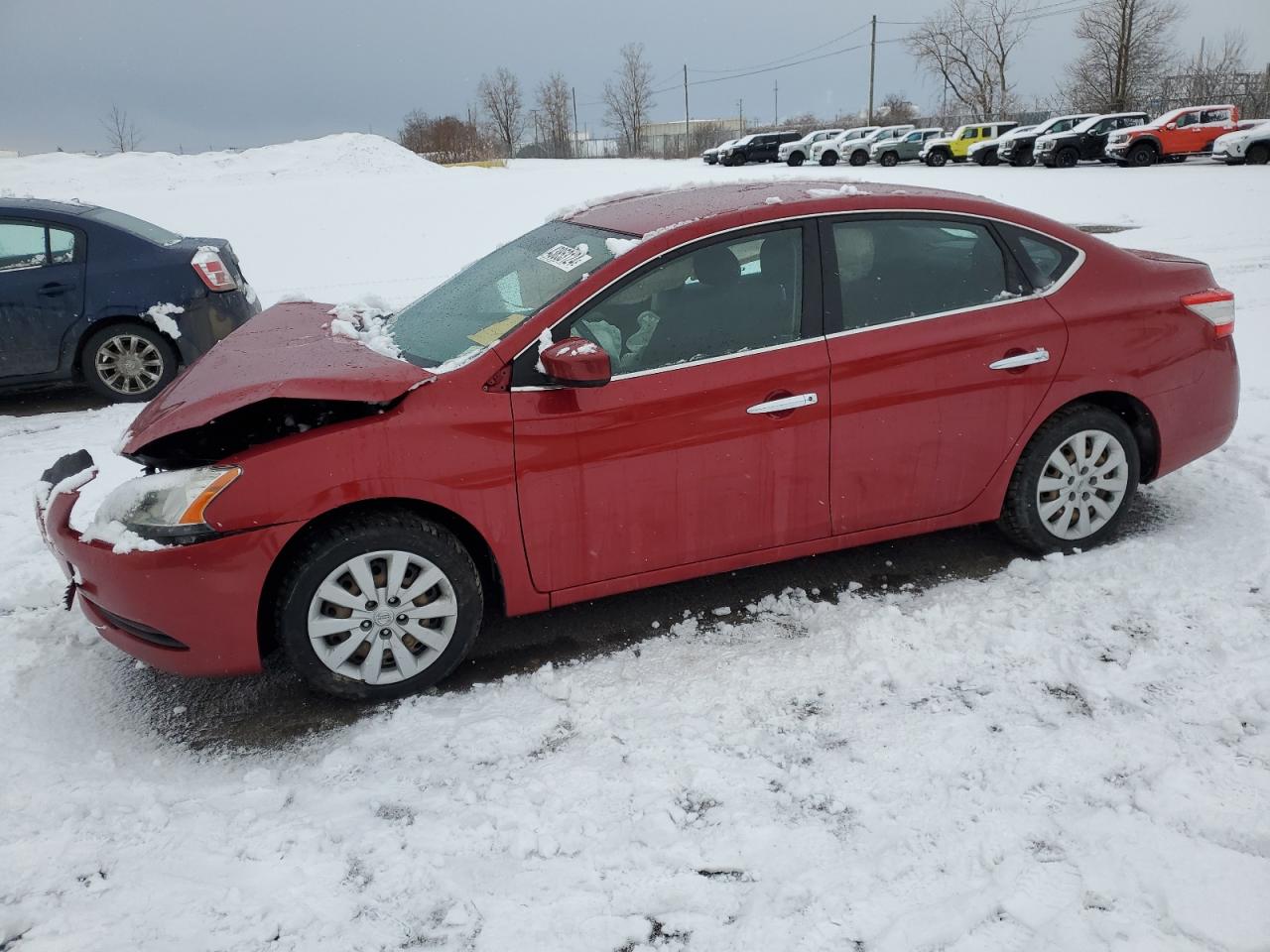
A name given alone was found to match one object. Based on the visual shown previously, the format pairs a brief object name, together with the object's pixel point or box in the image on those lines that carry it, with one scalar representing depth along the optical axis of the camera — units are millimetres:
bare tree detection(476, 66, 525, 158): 74000
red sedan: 3129
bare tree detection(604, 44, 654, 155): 82062
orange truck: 27688
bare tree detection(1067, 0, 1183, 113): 48938
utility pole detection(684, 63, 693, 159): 64769
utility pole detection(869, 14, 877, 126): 63281
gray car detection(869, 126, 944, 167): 36062
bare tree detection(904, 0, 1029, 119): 63438
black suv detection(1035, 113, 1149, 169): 29297
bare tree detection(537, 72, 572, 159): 72188
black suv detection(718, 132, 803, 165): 41406
